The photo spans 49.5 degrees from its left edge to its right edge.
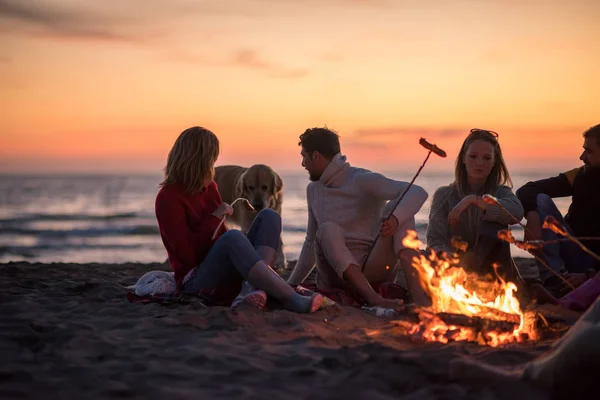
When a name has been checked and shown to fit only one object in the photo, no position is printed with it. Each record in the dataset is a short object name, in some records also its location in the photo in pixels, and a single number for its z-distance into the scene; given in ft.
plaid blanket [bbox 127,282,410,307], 17.54
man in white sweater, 17.58
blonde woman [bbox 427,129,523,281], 18.03
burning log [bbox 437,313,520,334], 13.06
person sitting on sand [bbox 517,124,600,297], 18.90
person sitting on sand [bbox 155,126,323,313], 16.55
